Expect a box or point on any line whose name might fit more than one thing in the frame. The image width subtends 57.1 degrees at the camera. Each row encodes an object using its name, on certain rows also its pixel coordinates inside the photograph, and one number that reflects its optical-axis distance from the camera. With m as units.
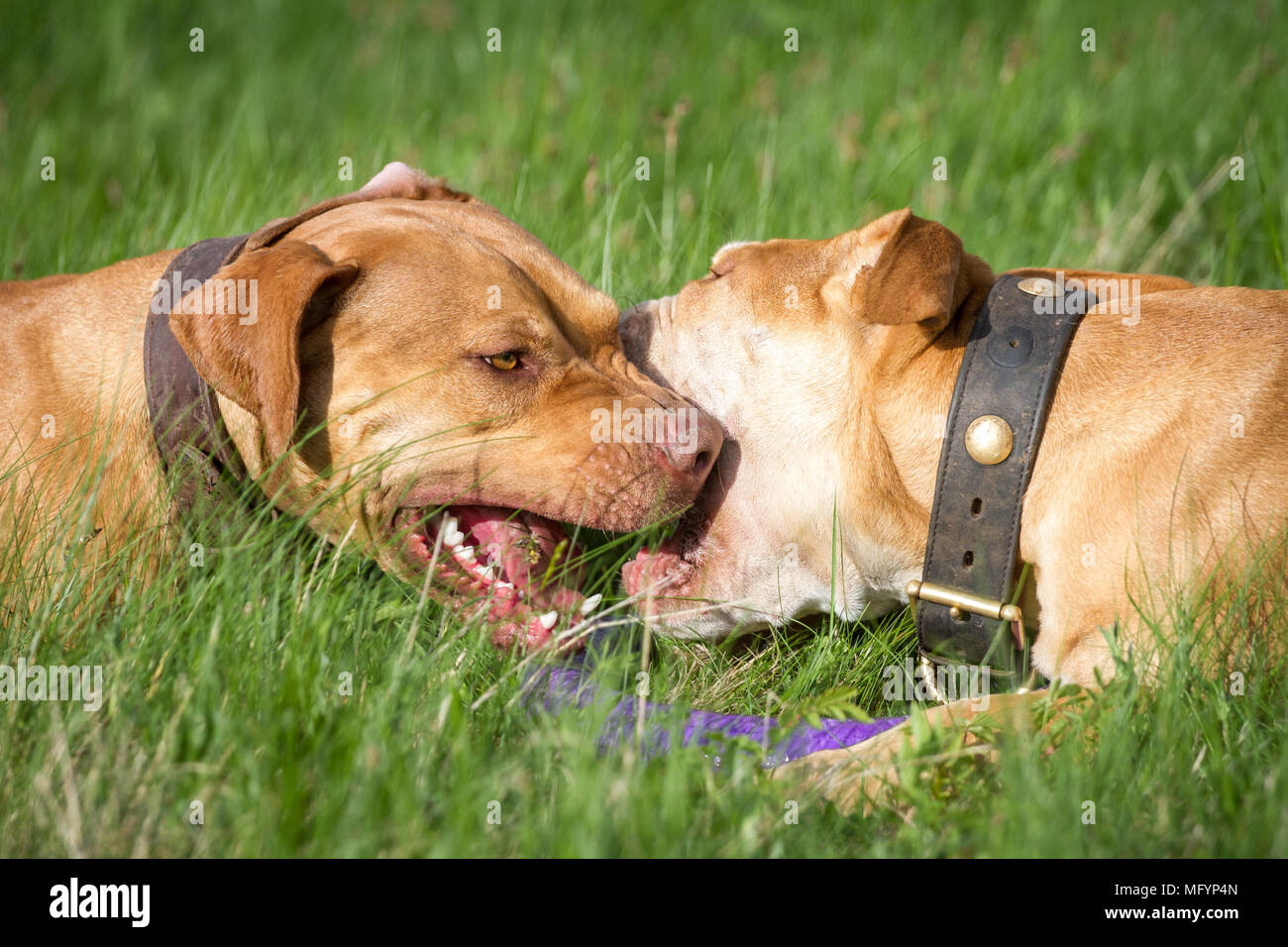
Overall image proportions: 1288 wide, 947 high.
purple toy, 2.63
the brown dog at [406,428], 3.07
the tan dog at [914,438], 2.79
